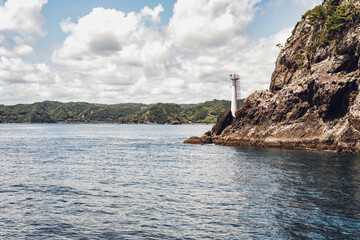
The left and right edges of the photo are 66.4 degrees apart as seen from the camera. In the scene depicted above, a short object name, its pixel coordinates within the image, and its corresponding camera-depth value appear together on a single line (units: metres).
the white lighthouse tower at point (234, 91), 104.00
